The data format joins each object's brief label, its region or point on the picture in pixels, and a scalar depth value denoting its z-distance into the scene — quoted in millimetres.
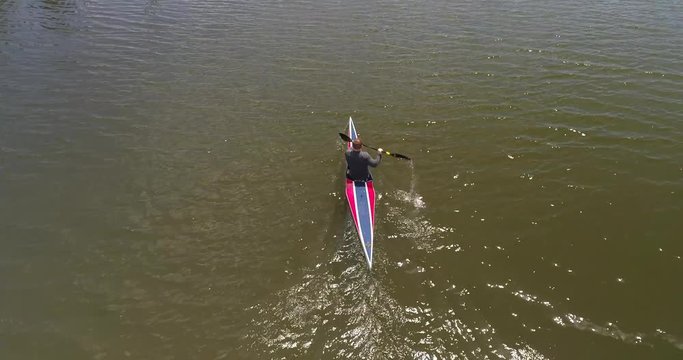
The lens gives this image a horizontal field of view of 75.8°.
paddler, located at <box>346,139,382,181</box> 15148
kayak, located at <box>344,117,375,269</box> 13133
